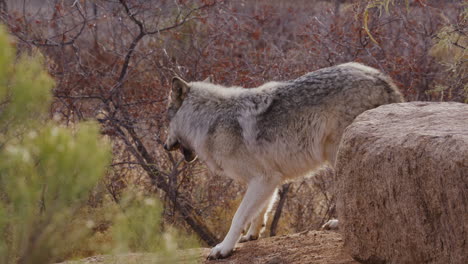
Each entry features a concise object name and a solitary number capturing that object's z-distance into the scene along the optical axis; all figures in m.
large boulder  7.02
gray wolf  11.16
